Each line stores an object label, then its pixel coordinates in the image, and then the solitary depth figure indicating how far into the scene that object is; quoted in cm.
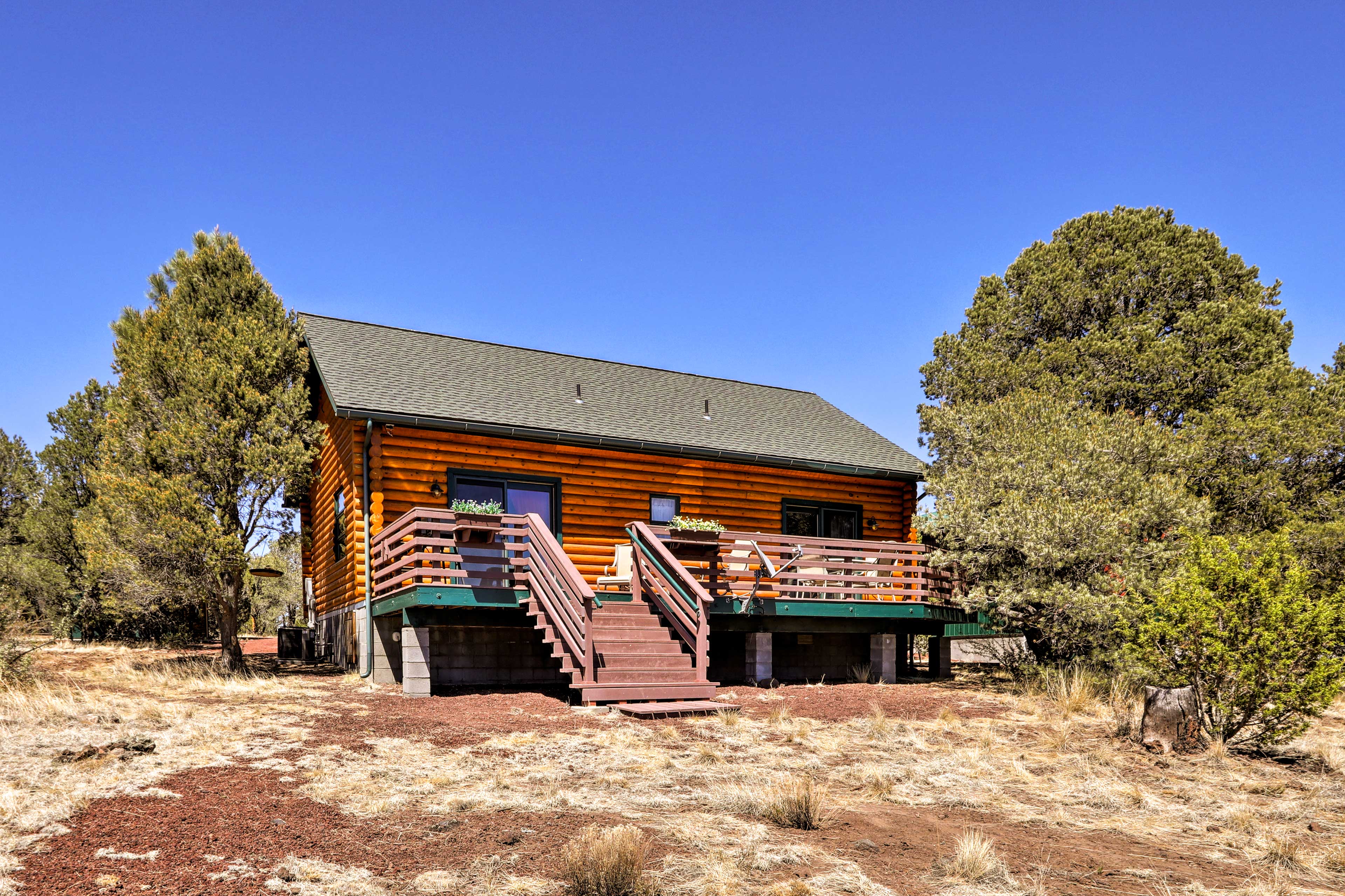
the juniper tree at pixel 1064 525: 1409
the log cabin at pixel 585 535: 1307
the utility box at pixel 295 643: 1895
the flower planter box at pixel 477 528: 1311
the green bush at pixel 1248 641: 895
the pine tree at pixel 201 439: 1460
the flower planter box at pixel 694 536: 1428
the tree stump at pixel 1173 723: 915
